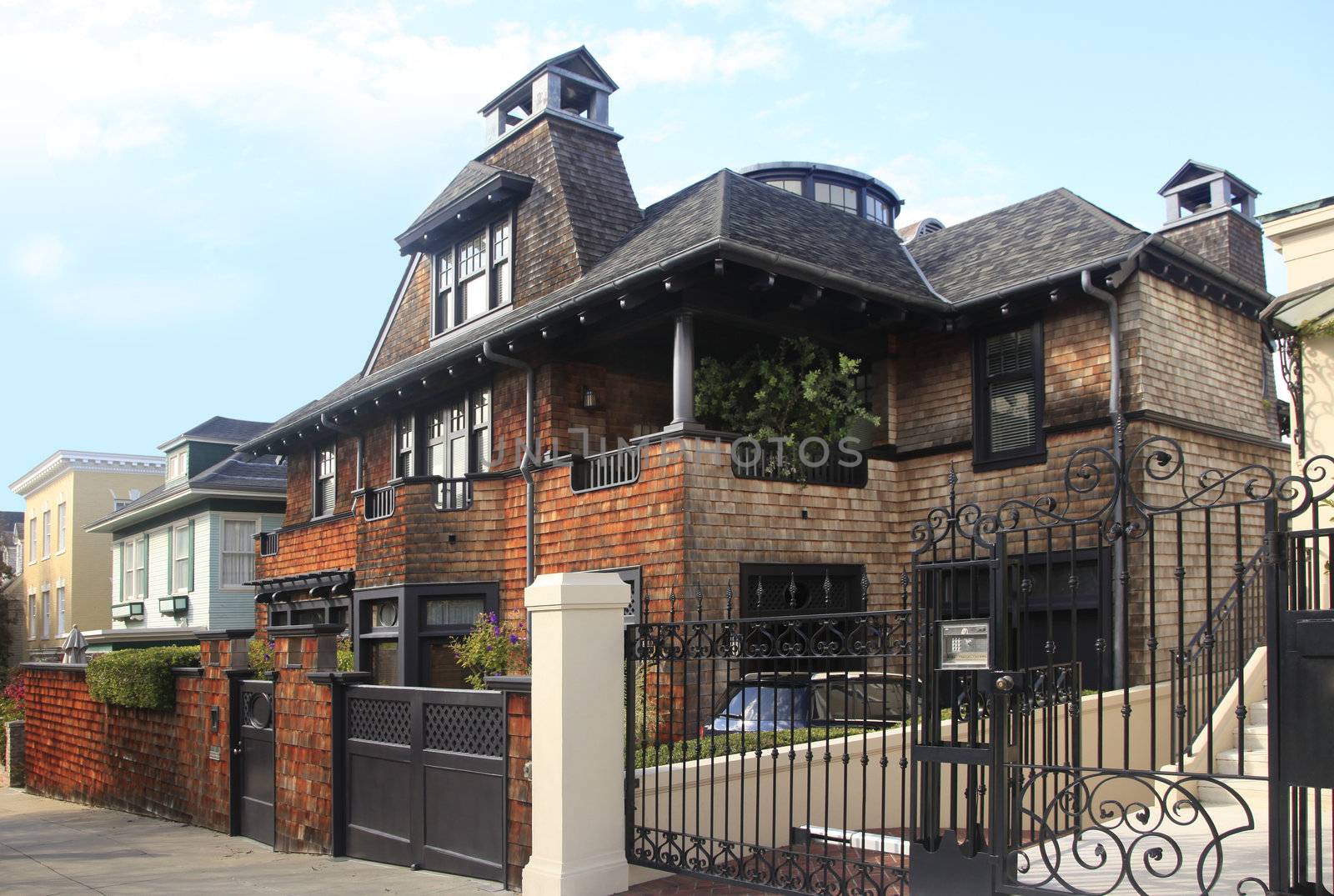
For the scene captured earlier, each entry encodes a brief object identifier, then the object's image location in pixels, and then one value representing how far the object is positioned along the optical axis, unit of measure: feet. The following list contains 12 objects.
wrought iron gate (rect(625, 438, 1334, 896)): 17.10
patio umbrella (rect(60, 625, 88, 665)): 61.21
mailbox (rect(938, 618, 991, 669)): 20.29
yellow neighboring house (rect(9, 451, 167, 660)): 130.82
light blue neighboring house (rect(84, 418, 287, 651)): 97.09
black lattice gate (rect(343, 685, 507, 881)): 28.43
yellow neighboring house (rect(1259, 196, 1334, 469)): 35.32
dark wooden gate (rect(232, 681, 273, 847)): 39.09
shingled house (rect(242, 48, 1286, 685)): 44.34
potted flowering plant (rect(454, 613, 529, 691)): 46.88
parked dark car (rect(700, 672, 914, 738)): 32.86
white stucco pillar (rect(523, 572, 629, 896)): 24.76
